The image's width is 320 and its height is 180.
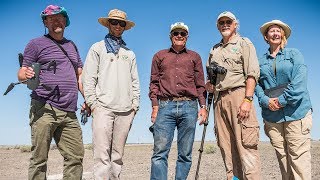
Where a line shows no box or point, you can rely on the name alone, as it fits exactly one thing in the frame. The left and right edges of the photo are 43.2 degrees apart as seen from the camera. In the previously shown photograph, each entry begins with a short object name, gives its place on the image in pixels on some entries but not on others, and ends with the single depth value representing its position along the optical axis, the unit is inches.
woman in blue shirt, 235.3
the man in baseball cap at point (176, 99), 246.1
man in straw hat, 236.8
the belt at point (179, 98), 250.5
